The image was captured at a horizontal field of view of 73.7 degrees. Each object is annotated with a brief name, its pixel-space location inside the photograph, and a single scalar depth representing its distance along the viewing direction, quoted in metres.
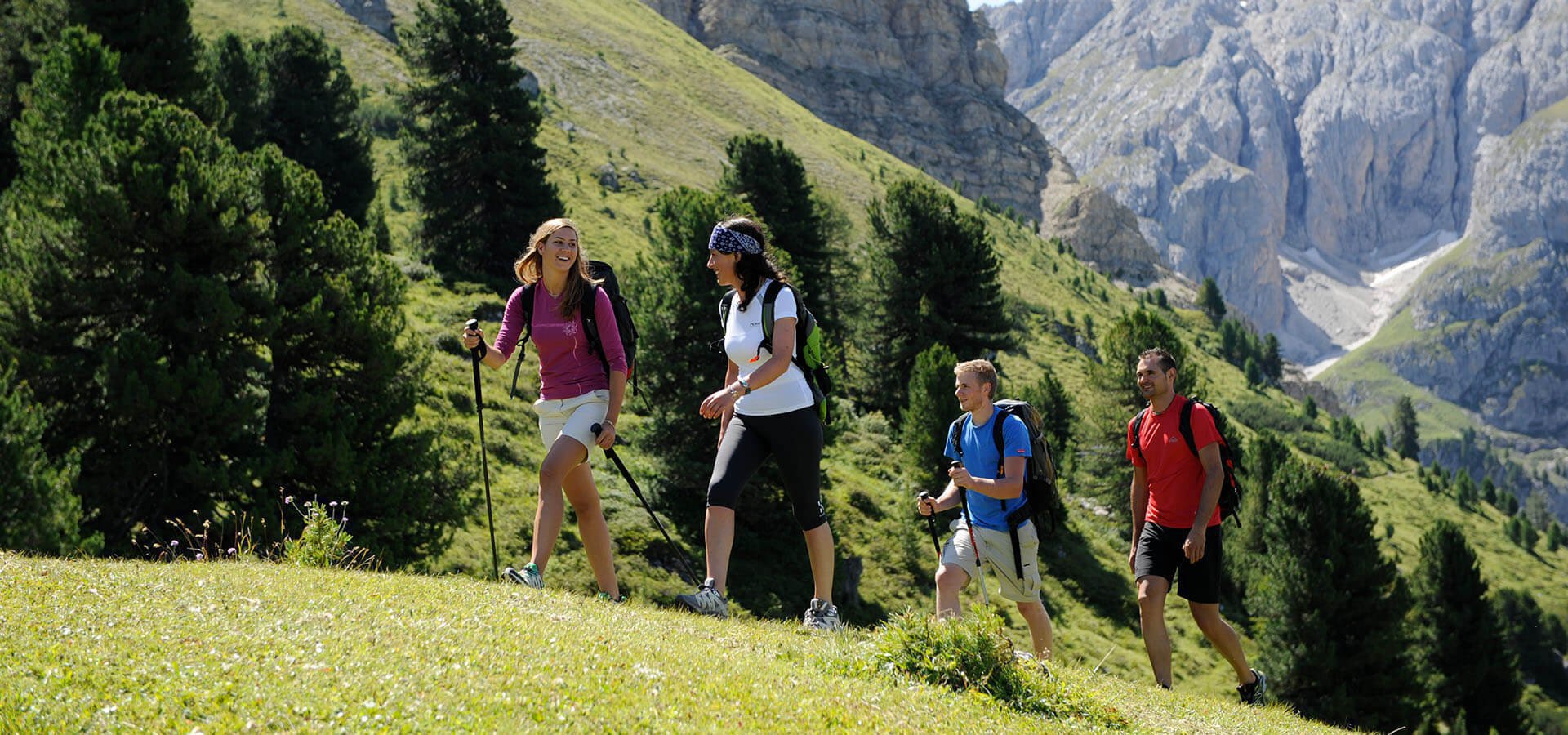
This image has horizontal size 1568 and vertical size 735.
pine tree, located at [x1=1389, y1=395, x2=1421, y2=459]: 158.88
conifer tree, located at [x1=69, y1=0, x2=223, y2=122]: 31.69
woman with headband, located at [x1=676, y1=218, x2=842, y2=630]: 7.62
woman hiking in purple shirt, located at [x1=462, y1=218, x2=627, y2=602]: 7.92
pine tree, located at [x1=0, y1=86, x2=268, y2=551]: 18.34
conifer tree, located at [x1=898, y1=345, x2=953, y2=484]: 34.47
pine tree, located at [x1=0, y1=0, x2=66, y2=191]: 31.31
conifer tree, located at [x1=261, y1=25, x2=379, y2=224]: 43.44
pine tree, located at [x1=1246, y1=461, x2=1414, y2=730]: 32.12
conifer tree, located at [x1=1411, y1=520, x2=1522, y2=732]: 43.19
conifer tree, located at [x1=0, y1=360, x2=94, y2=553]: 15.30
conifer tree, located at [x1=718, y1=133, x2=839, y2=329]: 44.44
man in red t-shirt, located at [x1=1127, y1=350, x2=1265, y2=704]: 8.58
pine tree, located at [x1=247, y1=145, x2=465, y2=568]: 19.97
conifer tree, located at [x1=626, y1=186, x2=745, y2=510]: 28.34
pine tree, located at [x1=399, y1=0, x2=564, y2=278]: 42.62
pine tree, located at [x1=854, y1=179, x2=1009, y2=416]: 43.44
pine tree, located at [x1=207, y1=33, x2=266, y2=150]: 40.00
